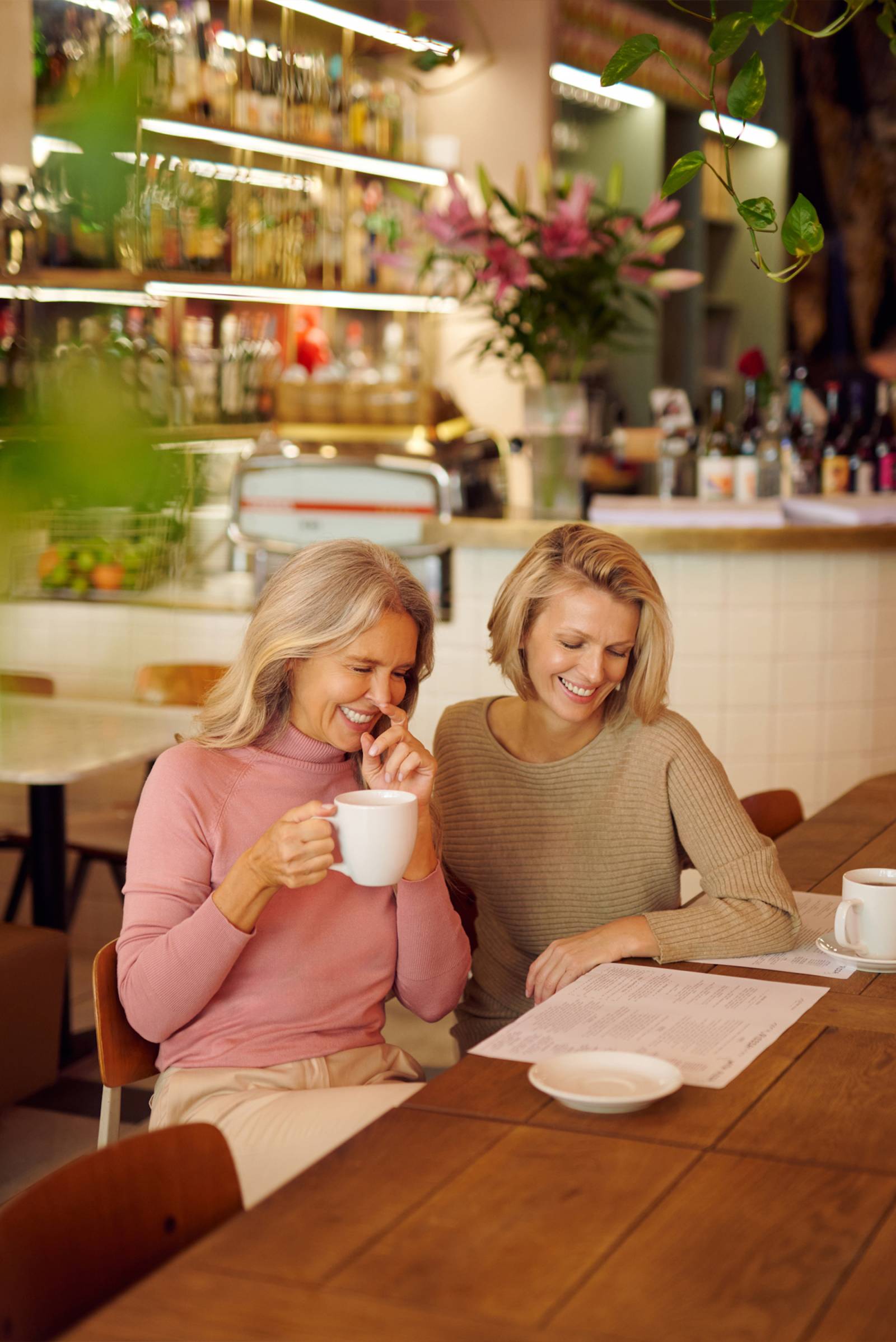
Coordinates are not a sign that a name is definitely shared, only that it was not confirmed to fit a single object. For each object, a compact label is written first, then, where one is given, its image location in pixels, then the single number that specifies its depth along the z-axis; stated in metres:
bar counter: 3.88
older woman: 1.54
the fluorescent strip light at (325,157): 5.39
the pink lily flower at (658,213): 3.55
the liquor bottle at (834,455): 4.42
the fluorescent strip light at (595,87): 6.33
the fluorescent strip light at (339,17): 5.62
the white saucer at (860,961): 1.56
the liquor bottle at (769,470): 4.14
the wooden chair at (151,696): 3.45
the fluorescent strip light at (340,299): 5.52
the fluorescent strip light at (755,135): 7.35
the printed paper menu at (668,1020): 1.30
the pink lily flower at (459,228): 3.79
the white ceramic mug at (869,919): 1.56
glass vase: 3.97
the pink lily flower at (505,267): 3.74
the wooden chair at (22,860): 3.44
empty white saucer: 1.15
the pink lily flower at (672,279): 3.96
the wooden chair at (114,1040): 1.59
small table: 2.63
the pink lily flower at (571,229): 3.74
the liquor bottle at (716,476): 4.13
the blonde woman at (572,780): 1.90
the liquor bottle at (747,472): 4.13
